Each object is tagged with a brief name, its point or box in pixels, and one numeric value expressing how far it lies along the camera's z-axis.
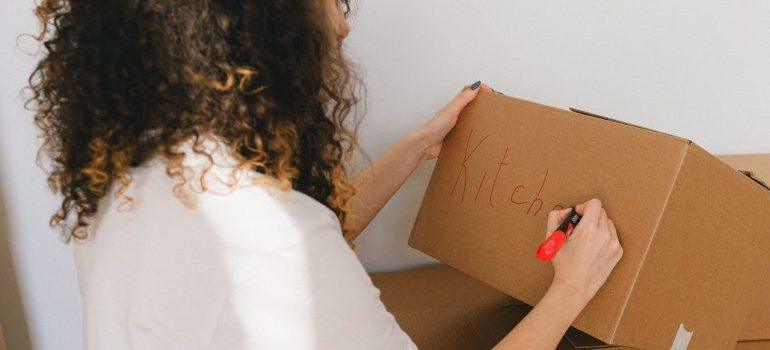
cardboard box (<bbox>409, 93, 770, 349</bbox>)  0.64
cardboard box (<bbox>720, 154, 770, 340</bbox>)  0.84
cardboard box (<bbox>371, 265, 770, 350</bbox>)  0.85
